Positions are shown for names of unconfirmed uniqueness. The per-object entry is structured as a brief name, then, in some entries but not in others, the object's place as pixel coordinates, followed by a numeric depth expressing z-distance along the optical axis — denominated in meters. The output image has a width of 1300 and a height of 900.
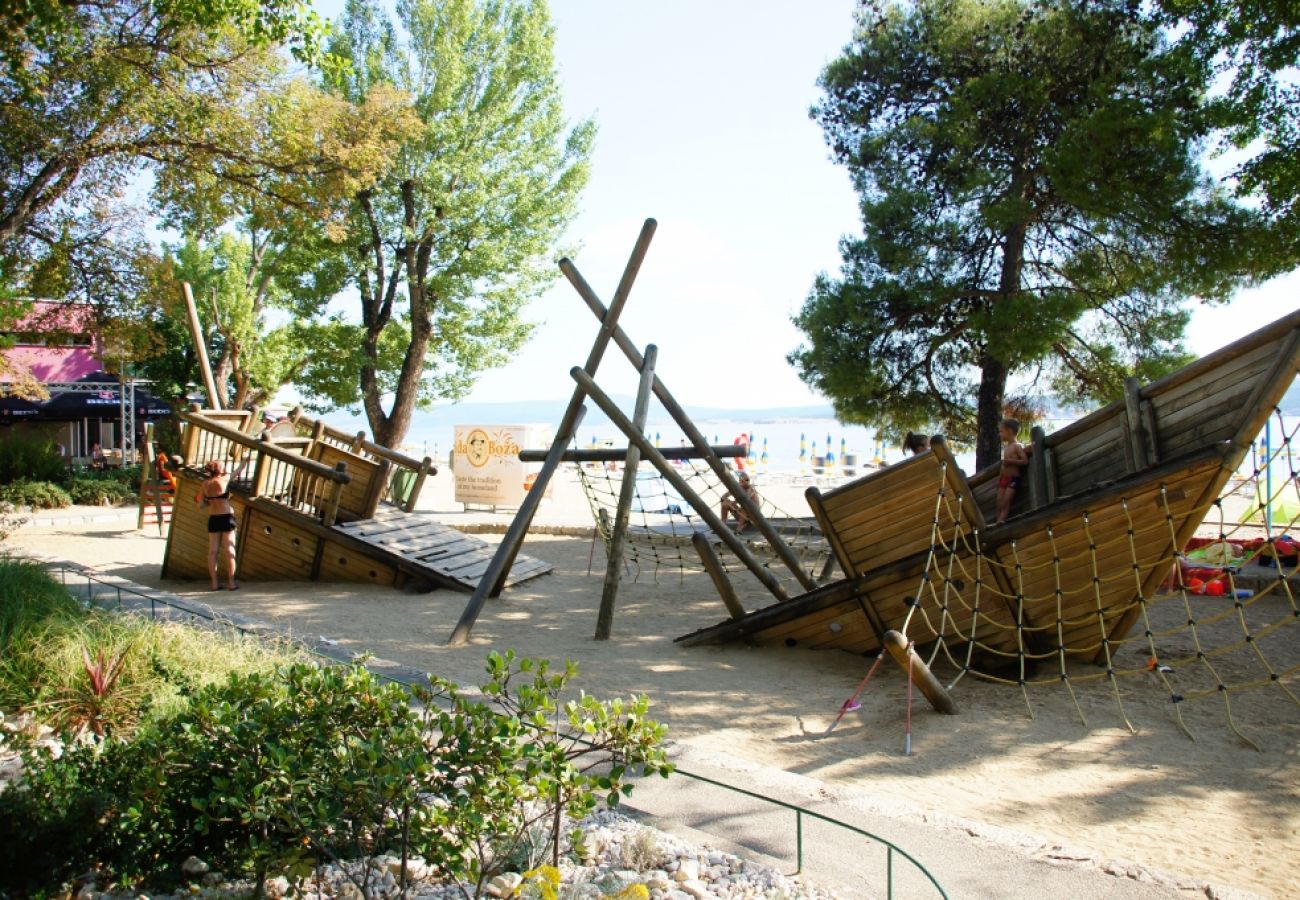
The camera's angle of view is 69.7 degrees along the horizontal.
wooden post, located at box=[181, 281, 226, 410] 11.64
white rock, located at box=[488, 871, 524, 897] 3.23
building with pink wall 14.84
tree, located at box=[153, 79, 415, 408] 14.23
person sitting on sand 13.01
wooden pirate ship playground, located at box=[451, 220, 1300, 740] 5.91
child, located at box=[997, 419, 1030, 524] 7.91
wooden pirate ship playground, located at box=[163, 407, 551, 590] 10.41
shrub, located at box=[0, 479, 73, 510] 18.27
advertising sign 20.08
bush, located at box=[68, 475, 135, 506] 19.64
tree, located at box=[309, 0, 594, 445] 20.42
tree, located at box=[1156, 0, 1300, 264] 10.20
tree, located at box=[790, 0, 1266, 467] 11.40
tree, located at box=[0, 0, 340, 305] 11.77
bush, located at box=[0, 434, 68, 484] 20.16
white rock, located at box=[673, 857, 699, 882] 3.33
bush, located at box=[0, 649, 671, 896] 2.98
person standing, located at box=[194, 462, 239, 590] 10.27
